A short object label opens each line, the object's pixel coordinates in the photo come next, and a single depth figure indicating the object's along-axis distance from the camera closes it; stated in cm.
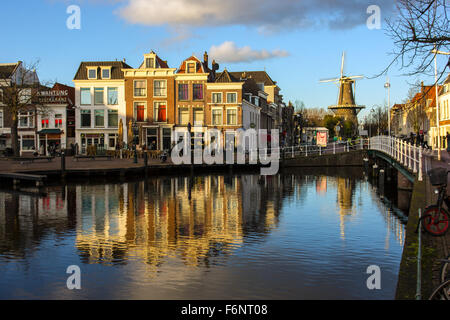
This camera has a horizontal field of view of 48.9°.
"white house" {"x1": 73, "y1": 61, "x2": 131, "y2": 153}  5525
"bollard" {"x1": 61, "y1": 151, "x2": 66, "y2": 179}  2924
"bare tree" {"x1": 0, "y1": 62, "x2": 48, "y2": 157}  4075
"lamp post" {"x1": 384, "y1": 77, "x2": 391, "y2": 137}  4838
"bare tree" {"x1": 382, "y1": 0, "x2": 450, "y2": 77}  999
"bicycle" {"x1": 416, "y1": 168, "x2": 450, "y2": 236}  1005
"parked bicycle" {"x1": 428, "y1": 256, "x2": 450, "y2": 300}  525
